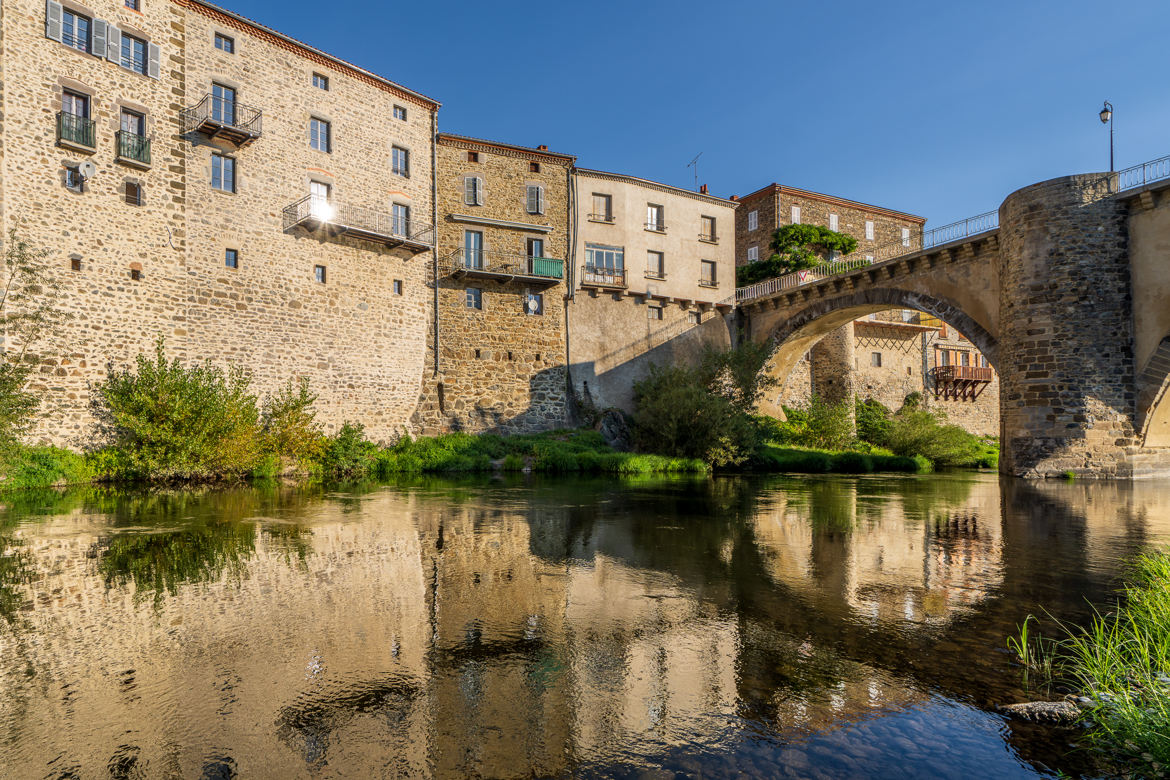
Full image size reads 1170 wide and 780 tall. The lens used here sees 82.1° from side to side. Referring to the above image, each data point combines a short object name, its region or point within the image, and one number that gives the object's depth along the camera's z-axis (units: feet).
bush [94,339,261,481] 67.21
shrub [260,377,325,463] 79.05
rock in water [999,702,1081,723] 13.55
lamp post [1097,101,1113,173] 75.41
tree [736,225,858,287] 142.31
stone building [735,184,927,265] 153.69
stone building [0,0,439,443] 68.08
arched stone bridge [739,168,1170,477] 70.08
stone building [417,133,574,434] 102.83
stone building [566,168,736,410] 114.52
